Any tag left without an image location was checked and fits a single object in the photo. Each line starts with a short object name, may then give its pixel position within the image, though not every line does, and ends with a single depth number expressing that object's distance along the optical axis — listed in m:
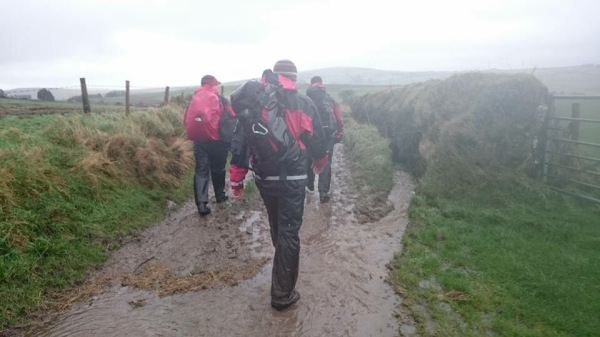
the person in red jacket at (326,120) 6.64
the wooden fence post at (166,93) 14.64
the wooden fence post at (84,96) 10.73
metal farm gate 6.59
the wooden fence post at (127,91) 11.40
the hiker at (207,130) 6.12
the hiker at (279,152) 3.58
